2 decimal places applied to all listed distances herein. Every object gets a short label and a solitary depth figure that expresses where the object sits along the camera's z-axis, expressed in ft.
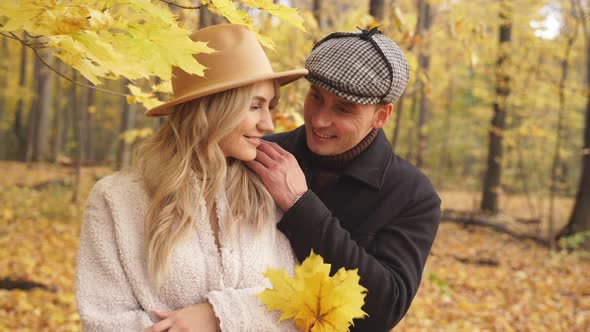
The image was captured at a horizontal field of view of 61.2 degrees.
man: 5.89
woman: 5.59
